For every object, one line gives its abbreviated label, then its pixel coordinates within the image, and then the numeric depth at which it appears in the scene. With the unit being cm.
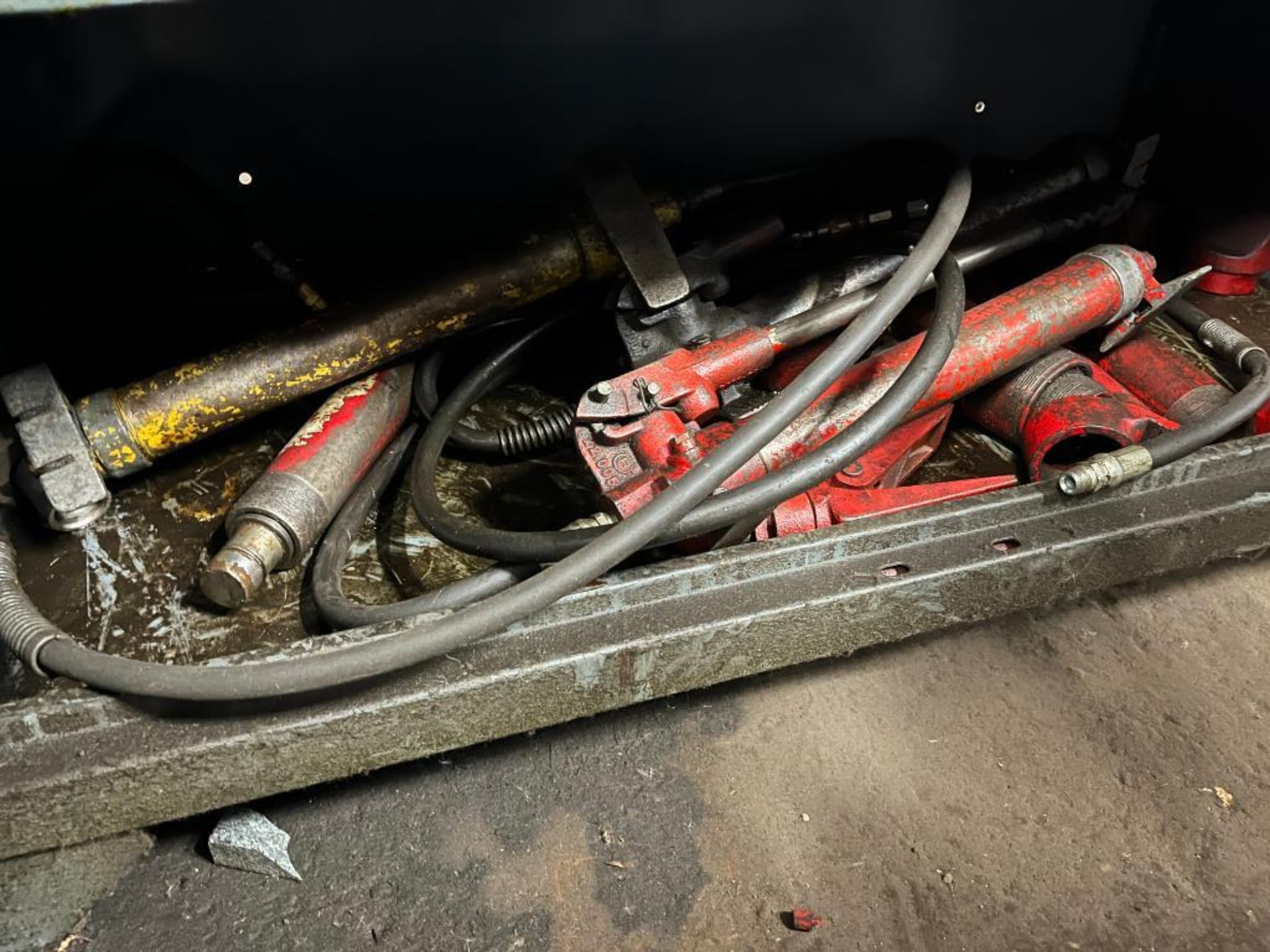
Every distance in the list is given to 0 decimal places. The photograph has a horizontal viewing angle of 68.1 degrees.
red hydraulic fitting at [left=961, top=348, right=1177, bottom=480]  107
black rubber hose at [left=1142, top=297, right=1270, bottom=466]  99
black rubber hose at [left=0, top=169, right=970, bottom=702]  77
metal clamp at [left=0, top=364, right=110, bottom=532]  95
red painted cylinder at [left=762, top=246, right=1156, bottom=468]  102
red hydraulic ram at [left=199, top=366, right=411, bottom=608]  90
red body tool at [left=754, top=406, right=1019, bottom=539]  101
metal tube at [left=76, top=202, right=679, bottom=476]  100
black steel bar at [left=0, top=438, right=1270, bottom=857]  80
